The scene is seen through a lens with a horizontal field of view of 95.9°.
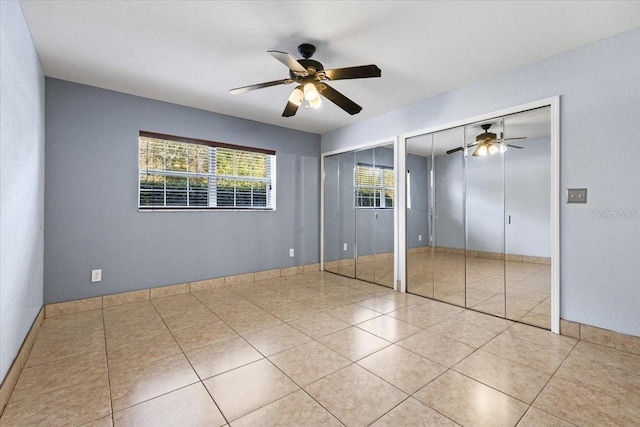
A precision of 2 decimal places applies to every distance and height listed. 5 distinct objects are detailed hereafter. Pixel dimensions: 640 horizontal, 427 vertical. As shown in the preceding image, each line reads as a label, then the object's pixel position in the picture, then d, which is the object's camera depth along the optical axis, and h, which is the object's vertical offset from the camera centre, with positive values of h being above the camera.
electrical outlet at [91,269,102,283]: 3.29 -0.73
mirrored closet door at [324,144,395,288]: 4.30 -0.04
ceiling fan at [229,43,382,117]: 2.20 +1.11
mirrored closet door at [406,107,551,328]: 2.83 -0.05
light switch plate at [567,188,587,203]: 2.50 +0.14
